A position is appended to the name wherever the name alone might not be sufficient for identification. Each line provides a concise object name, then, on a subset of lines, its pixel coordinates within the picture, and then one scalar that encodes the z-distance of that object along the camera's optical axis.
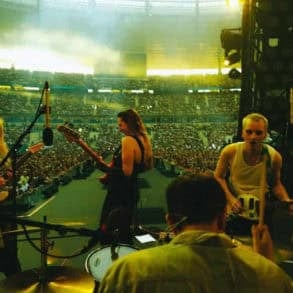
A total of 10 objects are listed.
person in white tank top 3.53
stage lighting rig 7.57
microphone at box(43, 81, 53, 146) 3.49
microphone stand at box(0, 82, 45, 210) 3.56
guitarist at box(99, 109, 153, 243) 4.10
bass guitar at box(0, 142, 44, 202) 3.89
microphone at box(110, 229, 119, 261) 2.78
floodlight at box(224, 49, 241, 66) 7.82
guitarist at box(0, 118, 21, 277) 3.71
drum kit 2.43
